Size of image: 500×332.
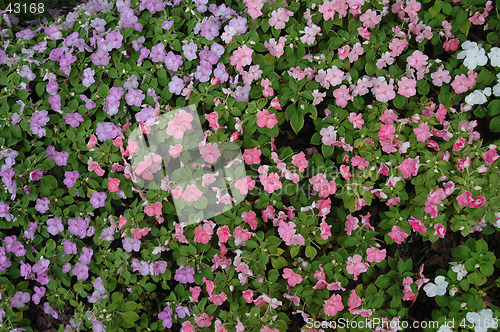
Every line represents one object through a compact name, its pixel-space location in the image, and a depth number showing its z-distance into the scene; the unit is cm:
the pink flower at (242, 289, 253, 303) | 202
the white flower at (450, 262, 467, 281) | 202
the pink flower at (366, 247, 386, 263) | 204
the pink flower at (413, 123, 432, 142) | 206
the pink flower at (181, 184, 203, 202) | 199
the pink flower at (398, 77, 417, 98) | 213
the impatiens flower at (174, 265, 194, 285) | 213
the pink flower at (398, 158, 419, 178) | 204
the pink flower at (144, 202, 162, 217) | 205
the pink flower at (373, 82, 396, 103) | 212
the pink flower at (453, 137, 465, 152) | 203
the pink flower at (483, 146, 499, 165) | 200
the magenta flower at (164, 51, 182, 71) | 221
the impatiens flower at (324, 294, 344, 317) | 200
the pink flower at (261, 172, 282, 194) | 202
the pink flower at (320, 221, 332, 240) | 202
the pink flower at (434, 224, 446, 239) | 198
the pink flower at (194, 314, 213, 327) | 210
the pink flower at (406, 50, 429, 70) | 212
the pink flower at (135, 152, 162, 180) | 204
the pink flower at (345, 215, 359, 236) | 211
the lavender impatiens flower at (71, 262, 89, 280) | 223
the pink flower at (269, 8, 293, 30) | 215
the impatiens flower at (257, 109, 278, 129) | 203
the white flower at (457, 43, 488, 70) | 208
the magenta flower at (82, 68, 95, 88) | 229
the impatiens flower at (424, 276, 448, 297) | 203
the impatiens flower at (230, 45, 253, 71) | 211
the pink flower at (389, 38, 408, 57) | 213
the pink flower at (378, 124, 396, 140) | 205
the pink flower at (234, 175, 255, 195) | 202
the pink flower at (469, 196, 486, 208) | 195
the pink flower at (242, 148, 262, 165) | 205
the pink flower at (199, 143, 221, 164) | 204
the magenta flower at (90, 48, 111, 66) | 229
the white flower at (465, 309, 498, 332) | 196
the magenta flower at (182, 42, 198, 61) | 218
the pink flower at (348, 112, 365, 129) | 209
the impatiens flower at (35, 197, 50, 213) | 228
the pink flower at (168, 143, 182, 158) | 203
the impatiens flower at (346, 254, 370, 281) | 203
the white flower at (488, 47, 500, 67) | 205
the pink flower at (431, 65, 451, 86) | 213
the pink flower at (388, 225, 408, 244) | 205
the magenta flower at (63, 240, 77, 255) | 226
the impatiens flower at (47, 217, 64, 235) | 228
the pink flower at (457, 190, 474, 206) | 193
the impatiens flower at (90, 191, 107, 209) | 220
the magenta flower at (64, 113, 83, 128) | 227
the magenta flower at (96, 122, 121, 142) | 219
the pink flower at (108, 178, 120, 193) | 212
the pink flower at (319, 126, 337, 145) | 209
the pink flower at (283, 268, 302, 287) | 201
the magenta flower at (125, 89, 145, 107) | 219
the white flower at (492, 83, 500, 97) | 207
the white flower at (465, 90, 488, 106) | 210
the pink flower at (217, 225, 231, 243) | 204
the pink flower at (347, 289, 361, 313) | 202
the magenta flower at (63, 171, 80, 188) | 225
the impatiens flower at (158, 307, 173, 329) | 219
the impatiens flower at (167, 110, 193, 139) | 204
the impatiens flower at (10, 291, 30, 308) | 234
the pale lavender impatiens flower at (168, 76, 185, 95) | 217
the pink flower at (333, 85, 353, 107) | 212
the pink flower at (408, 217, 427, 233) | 202
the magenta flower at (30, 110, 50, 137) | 227
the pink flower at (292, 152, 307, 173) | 205
